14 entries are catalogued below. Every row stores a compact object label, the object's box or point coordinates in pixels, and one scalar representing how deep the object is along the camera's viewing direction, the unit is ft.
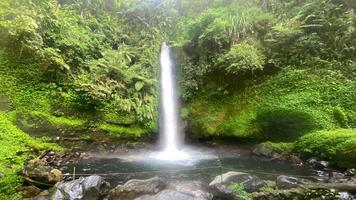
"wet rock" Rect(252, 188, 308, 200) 22.53
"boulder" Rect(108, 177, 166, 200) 23.27
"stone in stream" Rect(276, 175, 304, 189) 24.55
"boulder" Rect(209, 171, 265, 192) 24.14
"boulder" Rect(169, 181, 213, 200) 22.85
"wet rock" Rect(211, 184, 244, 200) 22.60
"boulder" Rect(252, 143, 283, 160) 35.35
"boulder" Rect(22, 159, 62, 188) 25.66
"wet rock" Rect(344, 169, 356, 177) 28.05
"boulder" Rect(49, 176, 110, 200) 22.77
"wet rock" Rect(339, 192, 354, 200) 22.53
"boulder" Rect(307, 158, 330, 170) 30.81
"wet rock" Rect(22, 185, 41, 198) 23.47
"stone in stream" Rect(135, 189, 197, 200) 22.31
